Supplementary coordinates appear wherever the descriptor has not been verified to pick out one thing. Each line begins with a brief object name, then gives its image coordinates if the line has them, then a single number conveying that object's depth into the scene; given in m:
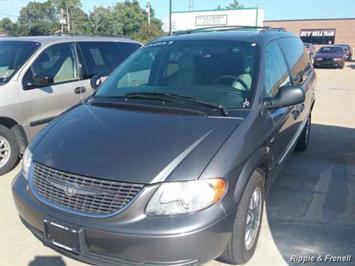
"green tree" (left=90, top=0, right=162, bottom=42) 45.66
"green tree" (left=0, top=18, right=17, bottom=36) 69.51
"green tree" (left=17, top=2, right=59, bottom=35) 46.71
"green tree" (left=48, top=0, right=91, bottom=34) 40.78
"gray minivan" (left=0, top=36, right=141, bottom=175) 5.09
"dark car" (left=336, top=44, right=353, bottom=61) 36.55
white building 39.88
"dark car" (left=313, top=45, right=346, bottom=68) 25.88
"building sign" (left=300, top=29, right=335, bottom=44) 56.41
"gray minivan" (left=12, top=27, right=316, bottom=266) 2.49
